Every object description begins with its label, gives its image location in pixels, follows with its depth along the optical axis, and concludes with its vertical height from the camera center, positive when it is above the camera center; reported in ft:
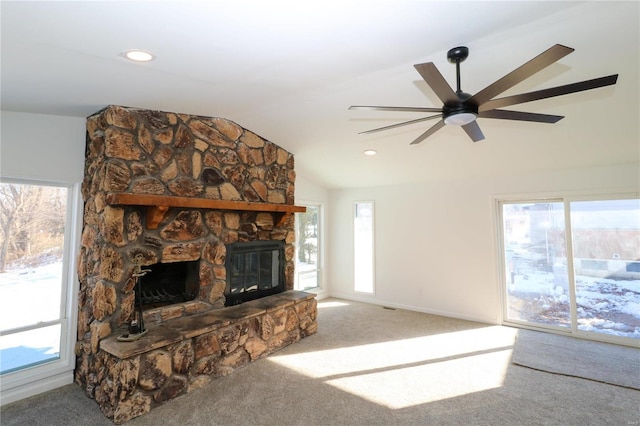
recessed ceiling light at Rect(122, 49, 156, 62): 6.30 +3.70
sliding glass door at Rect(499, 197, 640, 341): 12.80 -1.52
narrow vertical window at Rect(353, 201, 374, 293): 19.54 -0.92
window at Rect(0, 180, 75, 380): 8.87 -1.28
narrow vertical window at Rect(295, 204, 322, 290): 19.03 -1.05
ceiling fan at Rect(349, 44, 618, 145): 4.91 +2.58
